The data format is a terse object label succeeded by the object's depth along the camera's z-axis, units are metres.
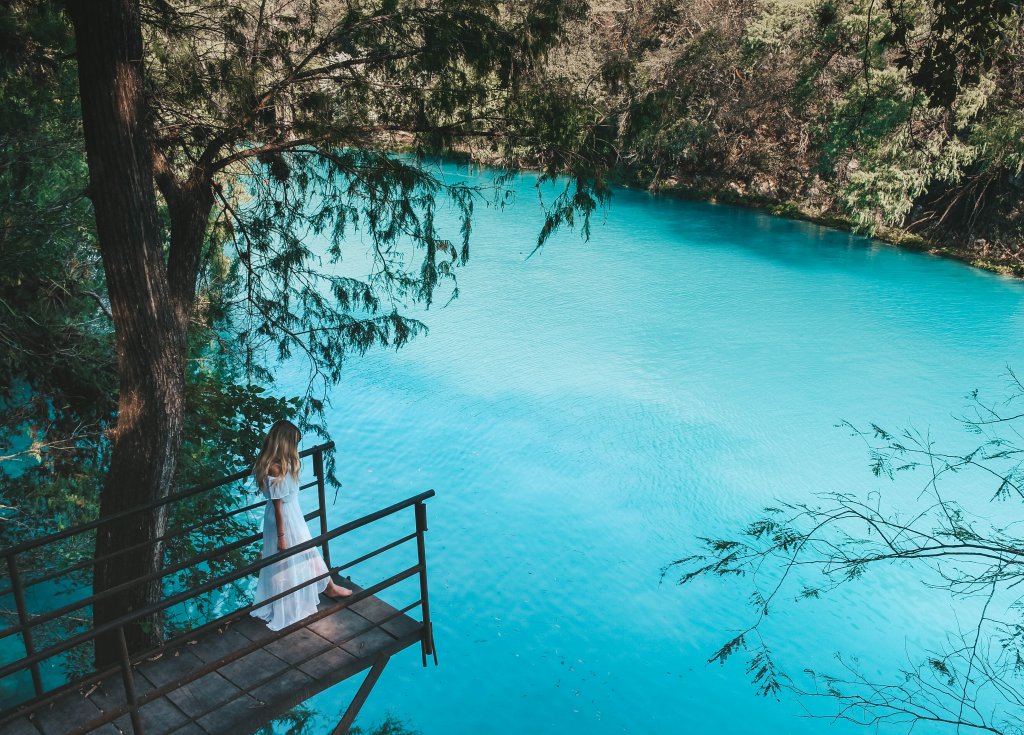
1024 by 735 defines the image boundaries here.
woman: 3.76
